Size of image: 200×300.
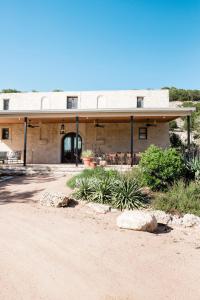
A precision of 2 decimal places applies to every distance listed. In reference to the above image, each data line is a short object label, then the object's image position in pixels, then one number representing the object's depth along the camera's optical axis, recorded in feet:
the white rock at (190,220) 20.32
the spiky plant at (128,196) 23.24
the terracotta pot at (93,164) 42.60
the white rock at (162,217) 20.75
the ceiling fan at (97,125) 54.49
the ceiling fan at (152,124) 55.57
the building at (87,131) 57.21
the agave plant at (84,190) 25.16
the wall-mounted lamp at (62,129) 58.45
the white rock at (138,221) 18.43
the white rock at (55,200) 23.19
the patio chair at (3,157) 51.79
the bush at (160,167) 26.30
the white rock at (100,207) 22.24
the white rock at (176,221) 20.70
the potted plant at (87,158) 43.67
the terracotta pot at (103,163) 44.65
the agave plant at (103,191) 24.27
